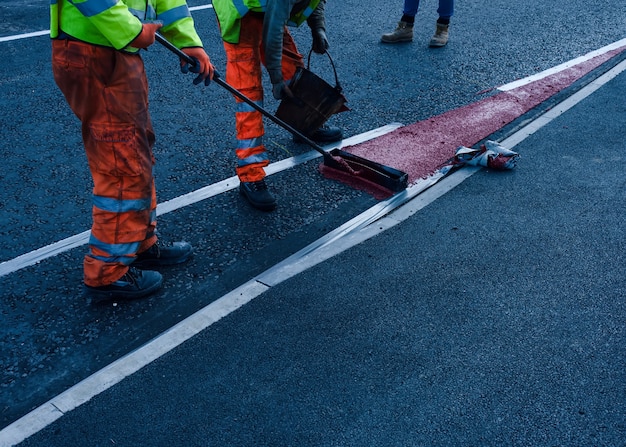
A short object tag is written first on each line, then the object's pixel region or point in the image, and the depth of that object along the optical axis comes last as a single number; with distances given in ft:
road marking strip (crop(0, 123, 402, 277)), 11.68
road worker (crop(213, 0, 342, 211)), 11.99
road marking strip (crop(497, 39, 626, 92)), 21.06
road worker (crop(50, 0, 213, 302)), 8.95
